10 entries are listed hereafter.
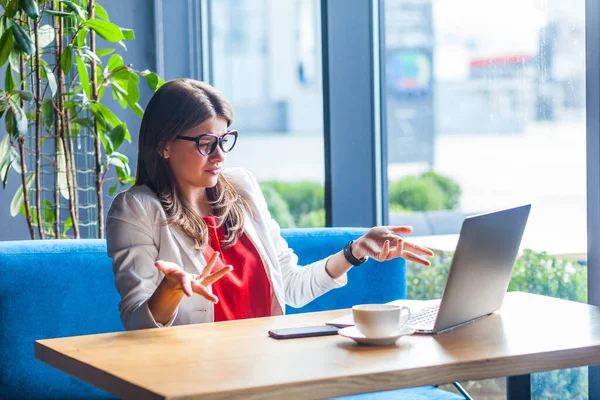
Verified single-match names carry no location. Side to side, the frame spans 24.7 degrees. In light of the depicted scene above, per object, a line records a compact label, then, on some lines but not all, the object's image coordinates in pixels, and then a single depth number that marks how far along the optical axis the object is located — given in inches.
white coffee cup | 104.7
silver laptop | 107.0
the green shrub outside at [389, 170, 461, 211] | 164.9
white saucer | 104.9
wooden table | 94.9
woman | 125.1
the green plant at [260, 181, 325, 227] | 290.3
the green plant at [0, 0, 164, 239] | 158.8
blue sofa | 138.8
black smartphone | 109.0
